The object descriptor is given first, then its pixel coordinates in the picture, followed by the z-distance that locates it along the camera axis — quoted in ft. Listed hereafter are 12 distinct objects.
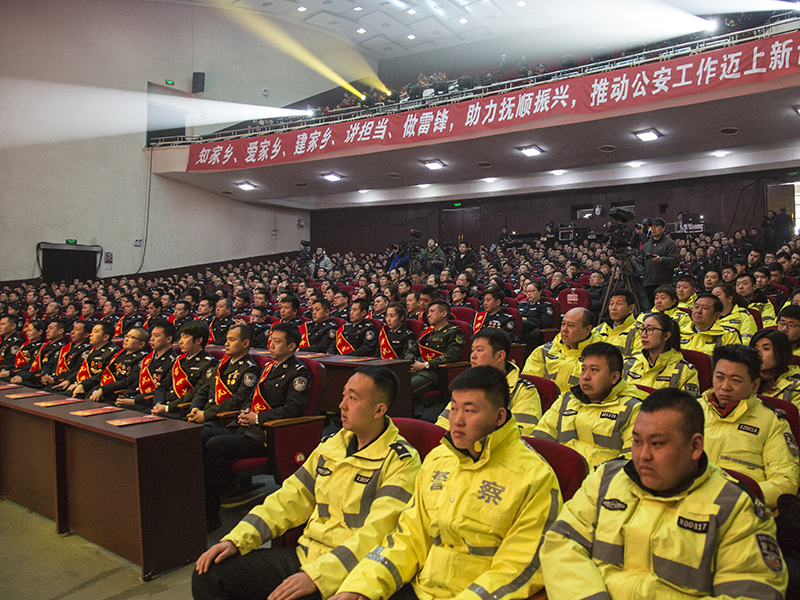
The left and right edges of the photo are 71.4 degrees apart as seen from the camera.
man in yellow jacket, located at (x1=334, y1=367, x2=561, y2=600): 4.31
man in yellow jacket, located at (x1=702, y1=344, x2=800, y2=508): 5.87
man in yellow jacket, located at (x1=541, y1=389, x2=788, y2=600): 3.71
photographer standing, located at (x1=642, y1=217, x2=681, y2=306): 16.39
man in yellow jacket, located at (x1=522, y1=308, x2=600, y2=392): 9.32
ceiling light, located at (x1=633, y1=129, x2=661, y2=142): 27.27
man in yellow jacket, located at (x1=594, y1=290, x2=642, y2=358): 11.51
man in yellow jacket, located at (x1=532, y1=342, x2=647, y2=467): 6.32
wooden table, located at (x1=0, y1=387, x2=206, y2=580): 6.93
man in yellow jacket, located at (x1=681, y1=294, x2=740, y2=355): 10.95
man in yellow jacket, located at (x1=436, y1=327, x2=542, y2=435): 7.22
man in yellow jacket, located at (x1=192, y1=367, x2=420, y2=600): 4.88
